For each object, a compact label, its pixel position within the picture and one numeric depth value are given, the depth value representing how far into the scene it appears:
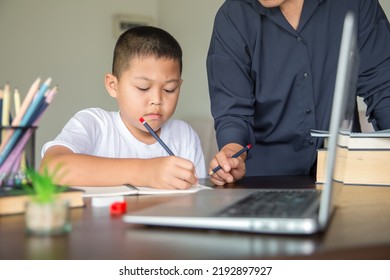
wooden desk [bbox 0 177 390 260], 0.59
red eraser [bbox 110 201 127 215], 0.85
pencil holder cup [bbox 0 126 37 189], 0.90
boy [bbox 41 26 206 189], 1.68
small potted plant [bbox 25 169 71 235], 0.67
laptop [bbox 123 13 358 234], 0.65
